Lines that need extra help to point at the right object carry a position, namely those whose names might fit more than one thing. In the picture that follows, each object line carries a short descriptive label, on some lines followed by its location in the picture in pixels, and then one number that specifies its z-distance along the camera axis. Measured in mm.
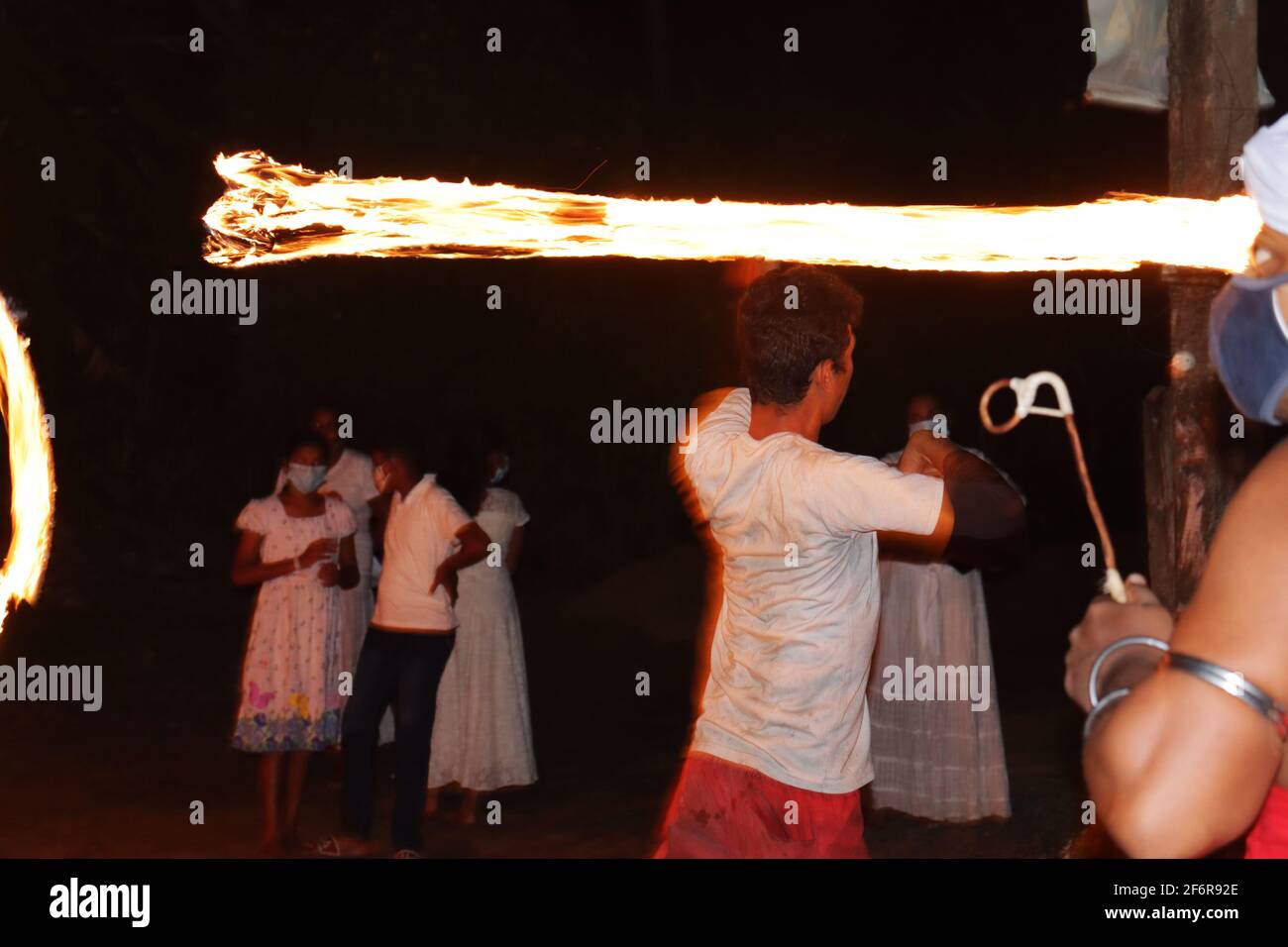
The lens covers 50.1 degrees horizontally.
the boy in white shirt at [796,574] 3430
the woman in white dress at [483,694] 7684
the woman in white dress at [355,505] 8133
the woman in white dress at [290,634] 6648
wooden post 4324
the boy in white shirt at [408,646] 6598
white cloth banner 4773
